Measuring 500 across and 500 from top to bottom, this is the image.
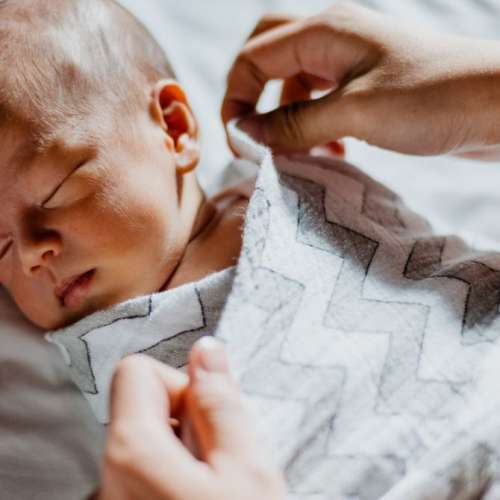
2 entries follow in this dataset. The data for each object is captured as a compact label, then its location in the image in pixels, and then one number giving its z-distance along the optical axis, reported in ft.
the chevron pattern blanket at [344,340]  1.68
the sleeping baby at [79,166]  1.78
